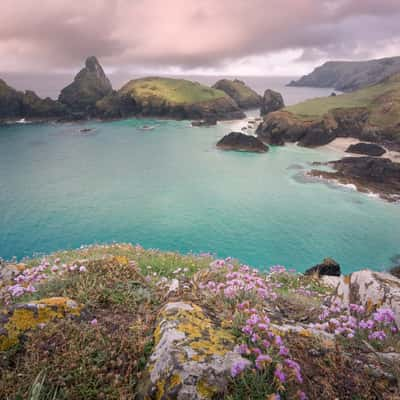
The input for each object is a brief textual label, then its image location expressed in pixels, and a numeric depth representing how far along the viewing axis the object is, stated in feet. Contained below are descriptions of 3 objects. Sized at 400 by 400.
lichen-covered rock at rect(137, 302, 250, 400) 9.45
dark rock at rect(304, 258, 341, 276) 58.80
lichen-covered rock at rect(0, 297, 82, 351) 11.47
